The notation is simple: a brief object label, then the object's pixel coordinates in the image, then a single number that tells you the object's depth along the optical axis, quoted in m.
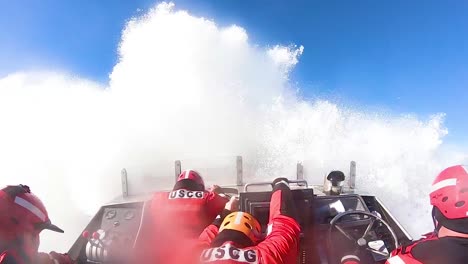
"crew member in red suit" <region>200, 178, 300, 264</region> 2.44
